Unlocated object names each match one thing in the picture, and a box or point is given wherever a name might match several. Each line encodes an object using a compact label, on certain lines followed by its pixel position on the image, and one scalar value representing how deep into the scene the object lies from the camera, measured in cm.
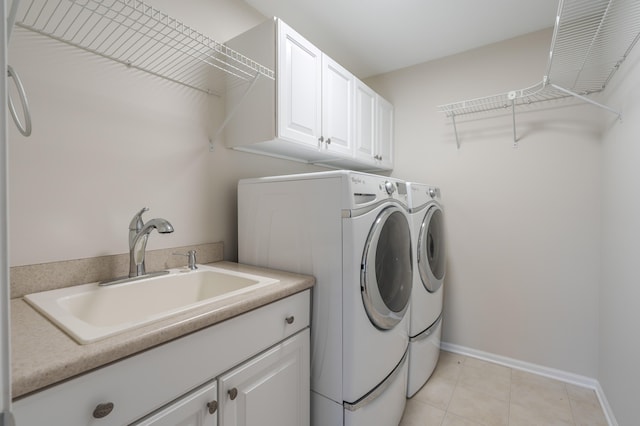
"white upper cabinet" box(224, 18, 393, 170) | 154
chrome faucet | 125
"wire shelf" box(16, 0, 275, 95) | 108
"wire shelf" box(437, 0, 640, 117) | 124
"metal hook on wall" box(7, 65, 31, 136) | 64
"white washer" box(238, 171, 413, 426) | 128
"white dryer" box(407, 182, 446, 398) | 186
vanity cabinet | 64
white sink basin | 79
